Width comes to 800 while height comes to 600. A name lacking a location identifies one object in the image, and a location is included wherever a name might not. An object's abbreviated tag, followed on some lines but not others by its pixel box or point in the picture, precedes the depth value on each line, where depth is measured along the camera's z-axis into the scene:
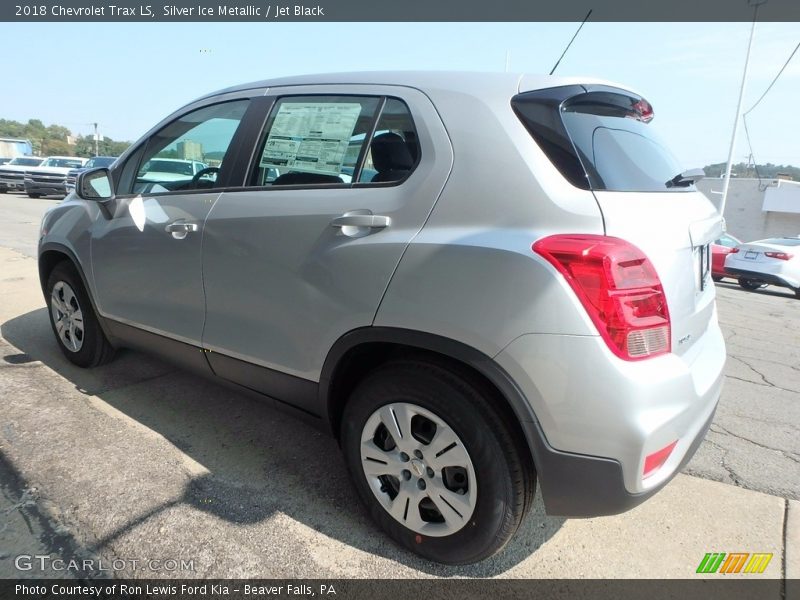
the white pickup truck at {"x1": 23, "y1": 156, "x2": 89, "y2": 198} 20.83
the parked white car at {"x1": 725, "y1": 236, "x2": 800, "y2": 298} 11.12
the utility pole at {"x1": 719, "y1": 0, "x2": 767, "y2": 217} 20.59
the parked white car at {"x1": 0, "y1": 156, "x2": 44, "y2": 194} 22.77
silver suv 1.68
